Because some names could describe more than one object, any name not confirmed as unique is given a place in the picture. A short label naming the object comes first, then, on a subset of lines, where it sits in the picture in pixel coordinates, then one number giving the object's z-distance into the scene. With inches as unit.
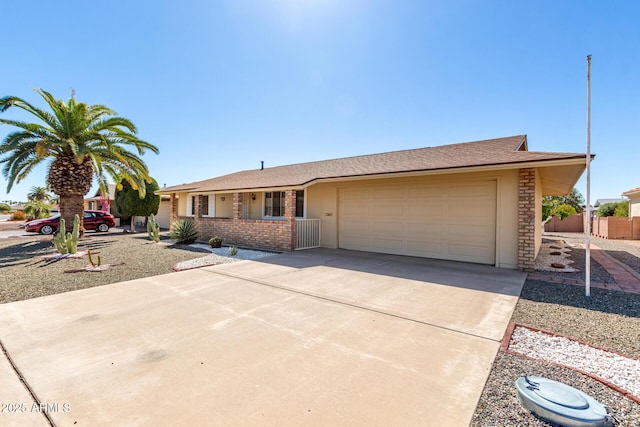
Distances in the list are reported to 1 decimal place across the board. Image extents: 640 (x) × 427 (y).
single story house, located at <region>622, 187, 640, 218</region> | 753.0
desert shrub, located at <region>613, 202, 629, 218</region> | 896.3
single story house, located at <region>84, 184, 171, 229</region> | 875.4
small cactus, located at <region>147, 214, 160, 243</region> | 510.0
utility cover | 80.7
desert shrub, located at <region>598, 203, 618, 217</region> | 1063.3
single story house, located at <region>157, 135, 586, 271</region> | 297.9
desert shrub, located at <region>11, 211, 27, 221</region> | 1151.8
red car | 652.7
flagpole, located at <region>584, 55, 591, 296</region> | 210.7
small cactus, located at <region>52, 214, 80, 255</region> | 351.9
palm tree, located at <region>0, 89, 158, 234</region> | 435.5
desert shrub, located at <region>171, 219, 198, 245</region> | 488.4
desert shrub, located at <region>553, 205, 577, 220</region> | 953.5
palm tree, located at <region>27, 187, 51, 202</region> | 1349.7
